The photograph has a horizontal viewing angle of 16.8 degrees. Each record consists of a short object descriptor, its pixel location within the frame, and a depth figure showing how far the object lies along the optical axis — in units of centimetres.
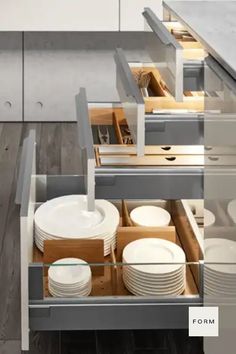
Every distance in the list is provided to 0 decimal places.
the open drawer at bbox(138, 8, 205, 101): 234
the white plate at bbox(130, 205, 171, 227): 299
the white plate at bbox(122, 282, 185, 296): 249
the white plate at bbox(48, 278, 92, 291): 242
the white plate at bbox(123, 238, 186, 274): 261
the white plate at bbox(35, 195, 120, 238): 279
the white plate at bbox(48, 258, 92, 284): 239
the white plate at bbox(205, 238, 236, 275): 160
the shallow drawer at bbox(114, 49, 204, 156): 237
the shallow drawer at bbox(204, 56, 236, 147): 156
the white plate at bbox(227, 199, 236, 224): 155
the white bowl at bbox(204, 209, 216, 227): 179
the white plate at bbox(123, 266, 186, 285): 244
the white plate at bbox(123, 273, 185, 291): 246
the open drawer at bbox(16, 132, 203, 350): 238
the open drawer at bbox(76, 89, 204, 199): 240
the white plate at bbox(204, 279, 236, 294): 162
